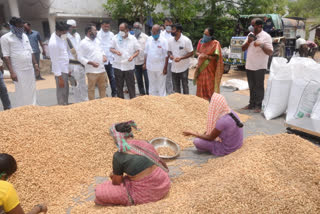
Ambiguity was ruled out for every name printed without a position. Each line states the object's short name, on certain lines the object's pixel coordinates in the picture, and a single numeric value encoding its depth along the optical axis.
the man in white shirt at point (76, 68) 5.37
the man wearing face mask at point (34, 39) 7.84
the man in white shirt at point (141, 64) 6.07
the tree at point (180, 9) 11.33
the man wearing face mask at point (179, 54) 5.26
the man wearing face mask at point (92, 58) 4.90
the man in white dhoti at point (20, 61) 4.47
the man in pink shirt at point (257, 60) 4.70
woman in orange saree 4.78
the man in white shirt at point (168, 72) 6.60
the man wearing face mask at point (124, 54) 5.21
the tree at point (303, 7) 26.47
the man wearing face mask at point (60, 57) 4.57
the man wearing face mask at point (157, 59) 5.45
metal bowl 3.34
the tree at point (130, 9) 10.78
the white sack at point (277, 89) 4.48
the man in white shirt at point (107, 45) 6.09
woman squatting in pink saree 2.06
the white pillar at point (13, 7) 8.90
